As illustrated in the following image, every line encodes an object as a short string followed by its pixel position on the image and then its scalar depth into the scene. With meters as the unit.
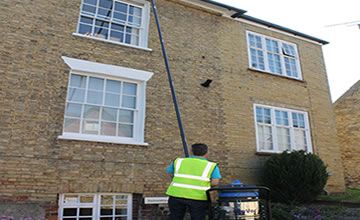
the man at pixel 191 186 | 4.56
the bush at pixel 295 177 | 9.45
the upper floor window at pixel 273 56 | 12.12
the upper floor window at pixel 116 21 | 9.56
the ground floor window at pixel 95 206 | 7.64
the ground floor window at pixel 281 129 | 11.02
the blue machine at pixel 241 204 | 4.26
